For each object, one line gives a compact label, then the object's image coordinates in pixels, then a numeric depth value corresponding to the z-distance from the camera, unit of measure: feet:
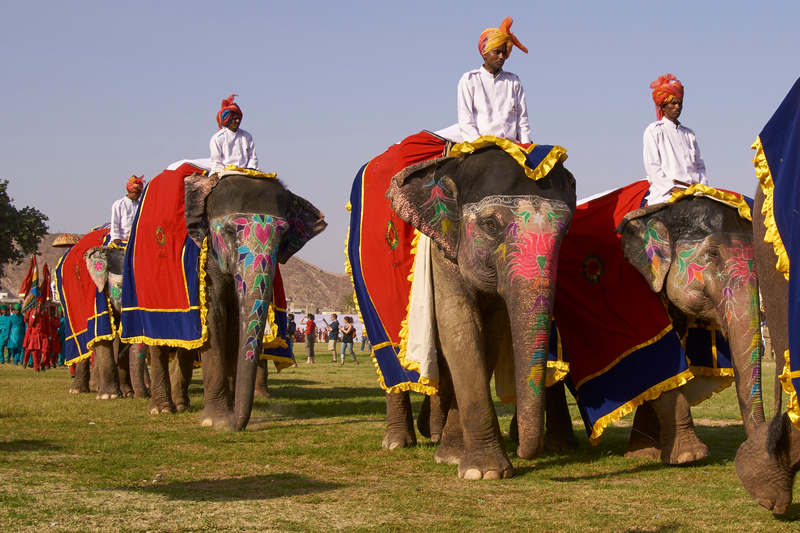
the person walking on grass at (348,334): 92.48
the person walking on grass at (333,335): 101.24
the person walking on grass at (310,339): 95.25
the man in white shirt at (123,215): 48.03
